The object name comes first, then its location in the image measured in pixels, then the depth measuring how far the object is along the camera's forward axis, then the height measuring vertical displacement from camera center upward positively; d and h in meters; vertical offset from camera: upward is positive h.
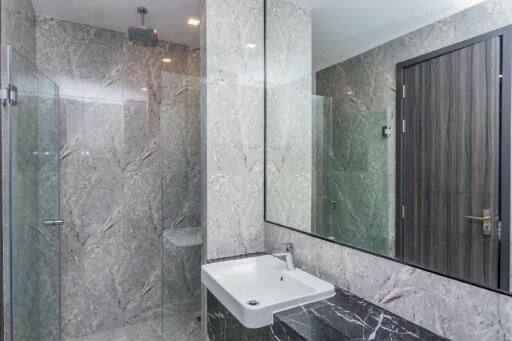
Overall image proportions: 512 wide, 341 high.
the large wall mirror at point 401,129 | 0.95 +0.16
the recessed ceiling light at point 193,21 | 2.41 +1.16
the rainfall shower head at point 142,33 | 2.39 +1.06
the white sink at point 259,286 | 1.21 -0.58
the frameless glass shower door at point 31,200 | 1.60 -0.21
